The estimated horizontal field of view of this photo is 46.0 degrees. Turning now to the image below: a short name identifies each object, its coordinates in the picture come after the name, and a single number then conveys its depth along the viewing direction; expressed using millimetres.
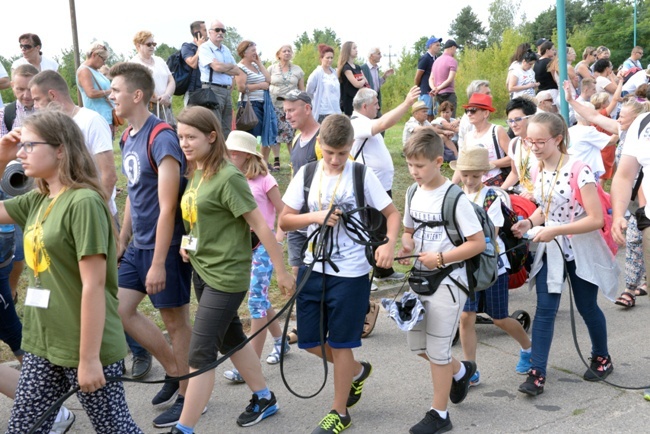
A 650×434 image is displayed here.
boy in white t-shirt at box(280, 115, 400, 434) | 4195
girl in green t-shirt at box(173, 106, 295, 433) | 4055
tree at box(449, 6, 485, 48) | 79750
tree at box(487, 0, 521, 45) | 78500
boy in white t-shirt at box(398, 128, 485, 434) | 4188
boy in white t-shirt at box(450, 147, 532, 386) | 4934
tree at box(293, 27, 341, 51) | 64188
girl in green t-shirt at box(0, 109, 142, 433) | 3186
